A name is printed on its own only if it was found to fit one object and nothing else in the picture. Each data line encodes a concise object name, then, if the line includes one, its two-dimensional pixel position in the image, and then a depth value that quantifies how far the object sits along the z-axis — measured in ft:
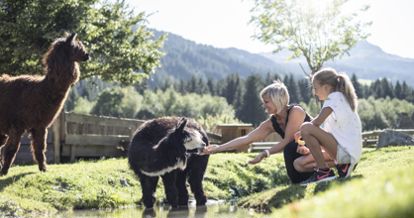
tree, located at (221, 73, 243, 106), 561.02
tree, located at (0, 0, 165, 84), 73.10
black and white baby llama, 32.18
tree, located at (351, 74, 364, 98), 495.41
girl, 29.50
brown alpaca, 43.21
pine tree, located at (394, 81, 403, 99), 644.69
